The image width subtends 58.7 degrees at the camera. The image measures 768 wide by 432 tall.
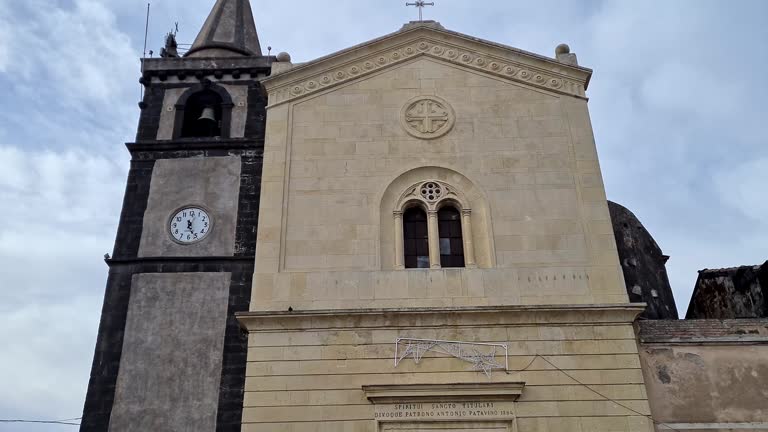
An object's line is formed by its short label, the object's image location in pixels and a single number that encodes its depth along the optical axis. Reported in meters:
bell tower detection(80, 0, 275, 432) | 15.46
